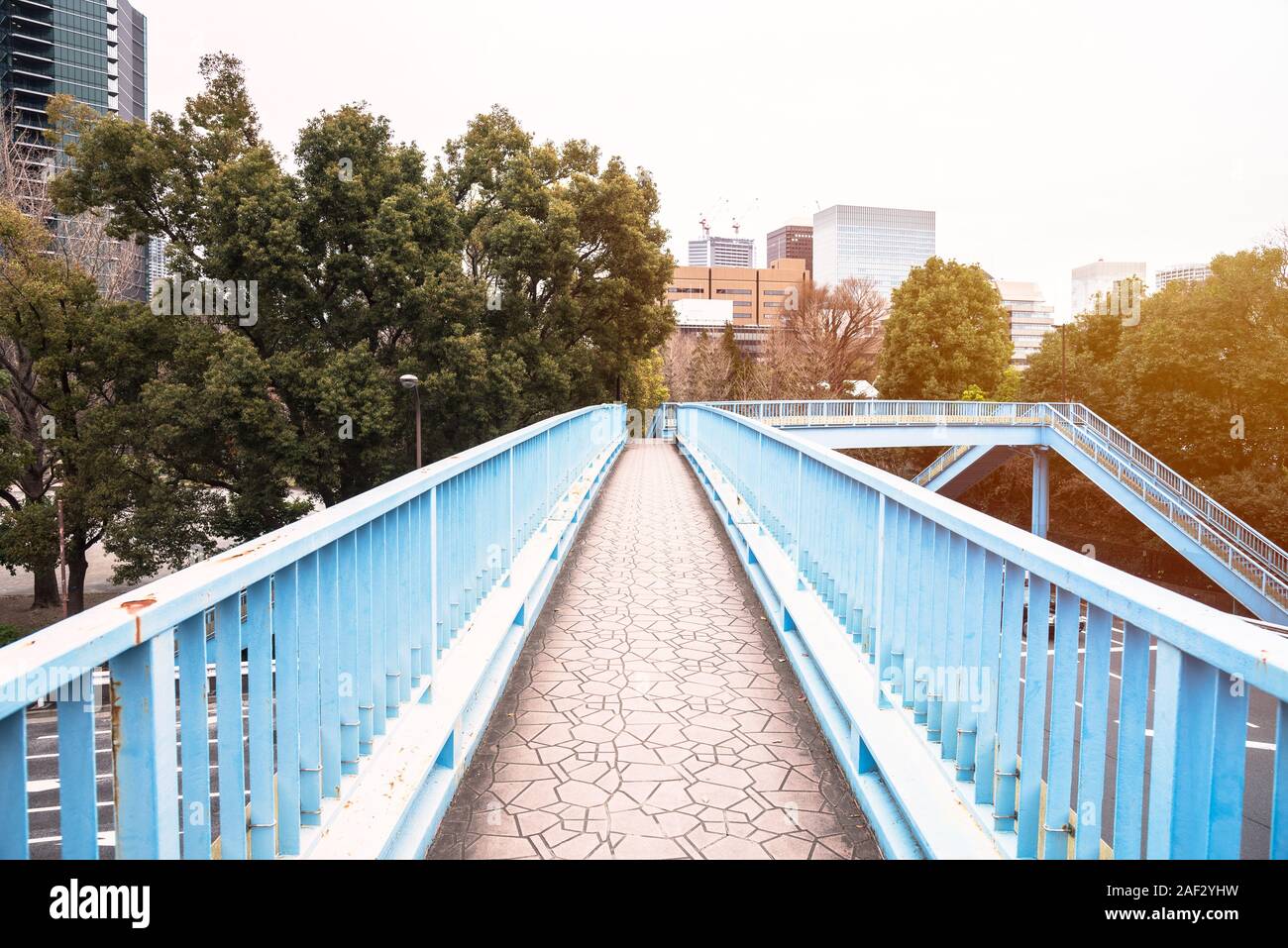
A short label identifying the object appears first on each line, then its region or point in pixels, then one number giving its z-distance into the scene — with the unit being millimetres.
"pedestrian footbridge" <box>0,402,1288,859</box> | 1630
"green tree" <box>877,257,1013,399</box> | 52906
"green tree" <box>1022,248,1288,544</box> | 35094
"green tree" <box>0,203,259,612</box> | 24812
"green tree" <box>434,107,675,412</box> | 31422
